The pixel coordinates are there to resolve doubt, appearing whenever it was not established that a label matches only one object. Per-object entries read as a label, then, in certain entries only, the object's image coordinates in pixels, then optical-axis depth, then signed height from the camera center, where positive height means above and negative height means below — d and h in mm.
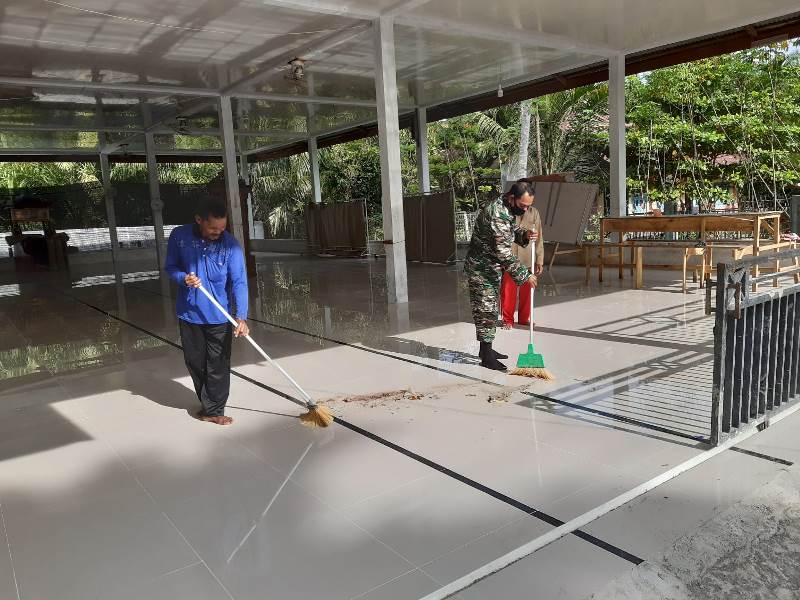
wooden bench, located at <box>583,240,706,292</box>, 7988 -767
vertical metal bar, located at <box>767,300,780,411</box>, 3276 -853
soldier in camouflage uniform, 4754 -384
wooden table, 7723 -340
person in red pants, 6336 -833
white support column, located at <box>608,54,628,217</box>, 10523 +1021
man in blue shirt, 3777 -440
